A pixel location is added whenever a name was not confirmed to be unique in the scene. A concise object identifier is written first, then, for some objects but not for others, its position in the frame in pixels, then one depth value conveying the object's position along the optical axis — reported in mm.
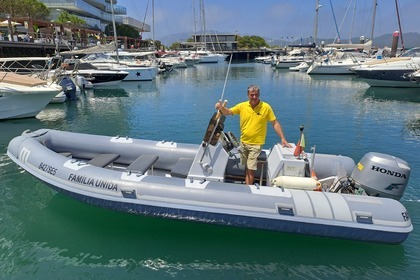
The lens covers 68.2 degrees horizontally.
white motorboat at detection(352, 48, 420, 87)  19797
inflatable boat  3992
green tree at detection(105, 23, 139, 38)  66756
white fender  4410
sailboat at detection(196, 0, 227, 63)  54375
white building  51462
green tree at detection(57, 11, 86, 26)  46541
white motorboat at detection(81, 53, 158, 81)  25031
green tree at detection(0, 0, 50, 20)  36462
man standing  4598
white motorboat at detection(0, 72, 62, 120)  11102
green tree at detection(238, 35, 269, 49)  95150
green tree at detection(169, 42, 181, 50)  88706
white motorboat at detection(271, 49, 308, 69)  40594
